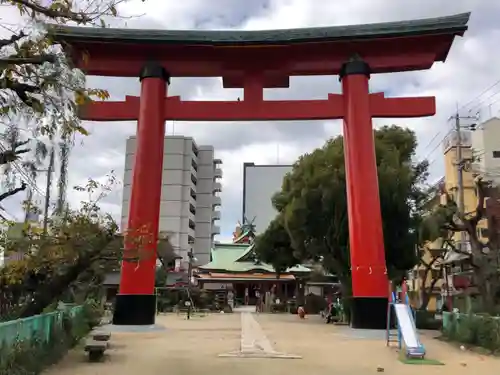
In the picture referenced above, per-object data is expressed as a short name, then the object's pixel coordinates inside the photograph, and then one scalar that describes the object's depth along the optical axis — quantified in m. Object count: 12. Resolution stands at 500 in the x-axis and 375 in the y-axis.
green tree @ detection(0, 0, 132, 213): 4.86
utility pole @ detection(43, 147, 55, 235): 6.40
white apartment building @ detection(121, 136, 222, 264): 64.38
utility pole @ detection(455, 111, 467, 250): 26.03
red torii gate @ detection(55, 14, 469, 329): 15.56
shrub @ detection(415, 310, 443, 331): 20.66
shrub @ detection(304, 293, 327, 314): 32.19
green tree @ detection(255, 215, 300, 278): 26.66
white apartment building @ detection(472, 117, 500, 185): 36.19
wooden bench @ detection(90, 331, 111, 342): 10.52
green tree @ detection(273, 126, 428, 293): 20.44
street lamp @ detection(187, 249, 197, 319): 35.31
